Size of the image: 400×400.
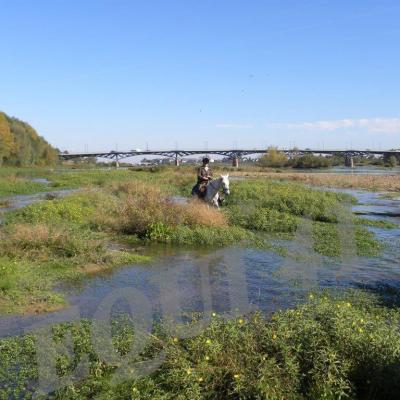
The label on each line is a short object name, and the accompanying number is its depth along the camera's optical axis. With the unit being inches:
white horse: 734.5
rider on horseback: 772.6
